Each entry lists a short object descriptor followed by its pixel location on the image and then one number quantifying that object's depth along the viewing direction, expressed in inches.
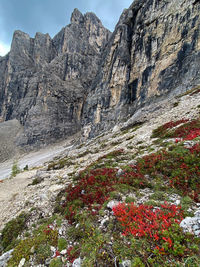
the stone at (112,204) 230.2
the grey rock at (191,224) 135.3
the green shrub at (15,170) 1215.1
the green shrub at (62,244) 191.2
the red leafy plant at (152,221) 137.4
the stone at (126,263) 130.5
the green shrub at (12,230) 248.5
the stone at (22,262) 180.8
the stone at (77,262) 150.8
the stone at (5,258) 195.1
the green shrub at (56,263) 163.9
